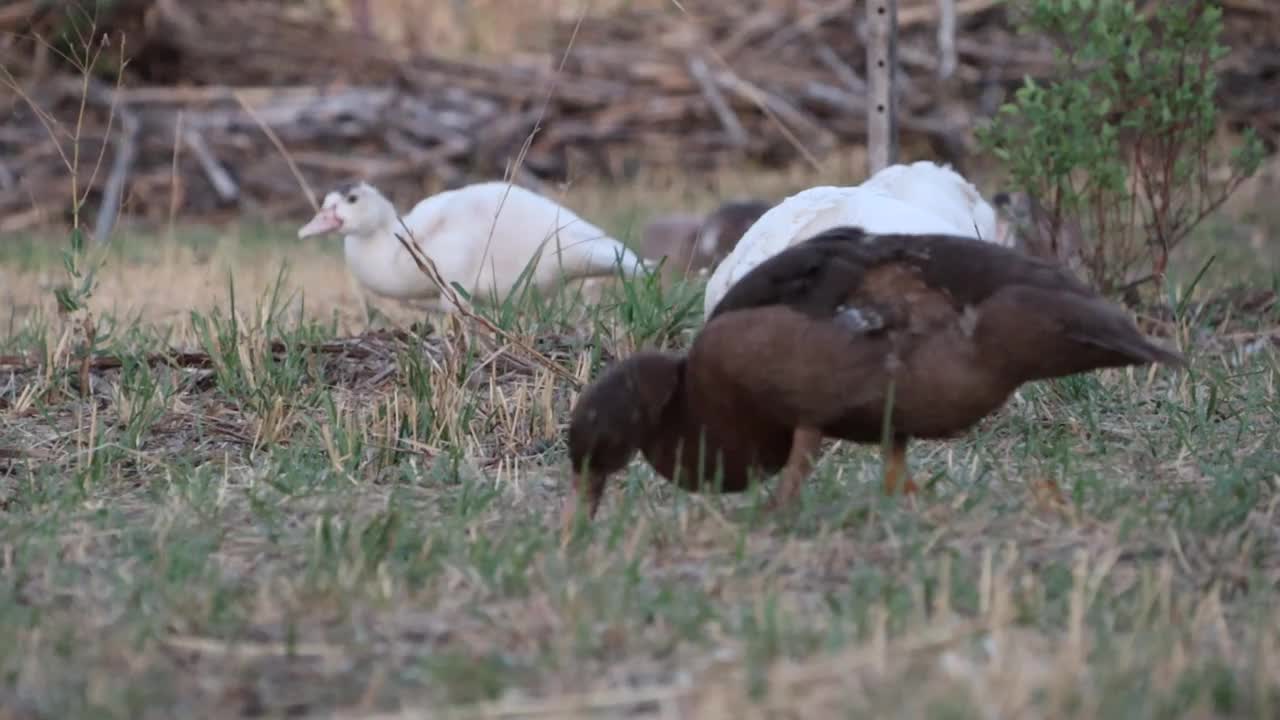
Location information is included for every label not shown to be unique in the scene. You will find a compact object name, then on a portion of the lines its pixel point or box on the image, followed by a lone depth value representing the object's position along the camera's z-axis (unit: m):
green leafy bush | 14.44
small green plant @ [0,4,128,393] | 11.02
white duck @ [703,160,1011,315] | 11.15
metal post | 14.67
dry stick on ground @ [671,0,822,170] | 14.49
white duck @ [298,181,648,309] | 14.98
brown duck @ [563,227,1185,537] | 7.85
